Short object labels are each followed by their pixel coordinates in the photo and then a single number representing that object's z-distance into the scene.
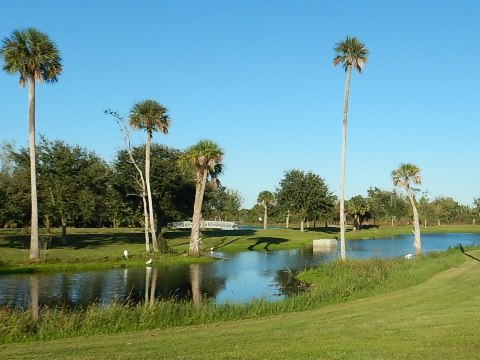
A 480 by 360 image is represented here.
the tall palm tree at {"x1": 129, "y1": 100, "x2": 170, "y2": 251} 48.03
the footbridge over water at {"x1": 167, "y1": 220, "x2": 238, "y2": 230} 95.69
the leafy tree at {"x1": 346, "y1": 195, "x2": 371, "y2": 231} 107.73
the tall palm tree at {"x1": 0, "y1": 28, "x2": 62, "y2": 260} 37.22
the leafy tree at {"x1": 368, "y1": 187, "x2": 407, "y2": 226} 132.62
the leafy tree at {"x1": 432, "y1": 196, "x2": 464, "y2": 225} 146.26
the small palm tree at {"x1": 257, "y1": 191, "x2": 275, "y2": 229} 114.00
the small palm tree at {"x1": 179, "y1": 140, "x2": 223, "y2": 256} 46.88
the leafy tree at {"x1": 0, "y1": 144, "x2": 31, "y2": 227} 52.25
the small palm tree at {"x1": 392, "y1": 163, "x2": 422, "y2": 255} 49.56
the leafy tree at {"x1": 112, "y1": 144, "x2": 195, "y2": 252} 61.44
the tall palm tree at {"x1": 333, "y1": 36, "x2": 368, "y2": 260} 39.72
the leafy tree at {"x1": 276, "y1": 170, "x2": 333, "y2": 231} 94.50
